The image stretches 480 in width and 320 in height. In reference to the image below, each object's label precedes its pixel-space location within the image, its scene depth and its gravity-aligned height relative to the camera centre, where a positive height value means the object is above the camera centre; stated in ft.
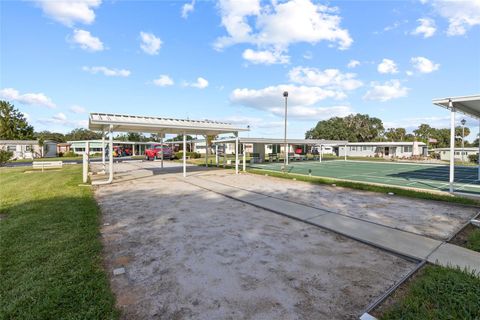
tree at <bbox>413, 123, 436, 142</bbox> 217.97 +18.01
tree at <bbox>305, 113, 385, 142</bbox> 197.88 +18.10
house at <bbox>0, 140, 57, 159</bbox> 122.83 +0.82
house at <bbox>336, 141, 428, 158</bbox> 126.11 +0.99
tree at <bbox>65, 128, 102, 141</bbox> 224.33 +13.63
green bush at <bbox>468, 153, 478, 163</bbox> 98.41 -2.84
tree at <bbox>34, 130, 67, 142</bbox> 201.96 +11.70
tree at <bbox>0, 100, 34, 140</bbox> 139.33 +14.71
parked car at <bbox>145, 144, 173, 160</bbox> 108.68 -1.34
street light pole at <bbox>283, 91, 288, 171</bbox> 51.30 +11.78
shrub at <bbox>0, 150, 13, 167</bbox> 49.69 -1.36
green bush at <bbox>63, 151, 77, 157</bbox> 140.04 -2.53
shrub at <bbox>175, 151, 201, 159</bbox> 126.25 -2.59
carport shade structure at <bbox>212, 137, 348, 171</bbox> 74.26 +3.40
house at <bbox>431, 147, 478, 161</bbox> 110.40 -0.97
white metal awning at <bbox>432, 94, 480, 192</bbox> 27.55 +5.84
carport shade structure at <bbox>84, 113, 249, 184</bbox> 39.76 +4.62
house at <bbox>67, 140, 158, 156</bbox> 150.71 +1.21
